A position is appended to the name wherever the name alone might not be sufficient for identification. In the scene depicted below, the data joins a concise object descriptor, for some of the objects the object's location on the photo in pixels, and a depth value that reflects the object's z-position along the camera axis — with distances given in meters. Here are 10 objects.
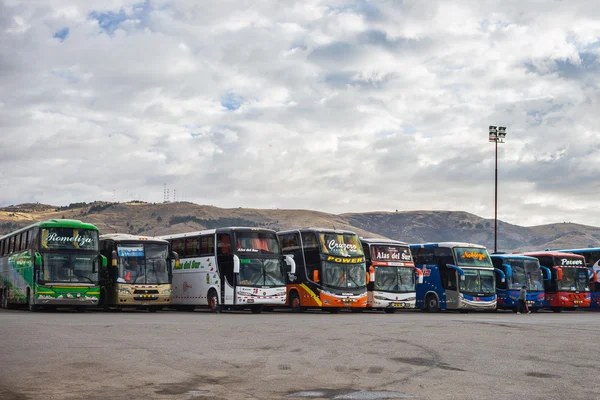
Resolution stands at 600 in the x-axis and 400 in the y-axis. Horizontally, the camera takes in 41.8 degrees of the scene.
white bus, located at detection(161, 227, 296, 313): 33.56
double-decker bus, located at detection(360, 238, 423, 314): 38.62
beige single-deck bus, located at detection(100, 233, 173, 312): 33.97
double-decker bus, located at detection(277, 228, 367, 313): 35.28
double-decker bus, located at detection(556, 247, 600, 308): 47.41
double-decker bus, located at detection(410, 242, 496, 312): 40.56
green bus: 31.64
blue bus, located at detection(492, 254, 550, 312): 43.75
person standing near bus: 42.06
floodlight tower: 65.00
